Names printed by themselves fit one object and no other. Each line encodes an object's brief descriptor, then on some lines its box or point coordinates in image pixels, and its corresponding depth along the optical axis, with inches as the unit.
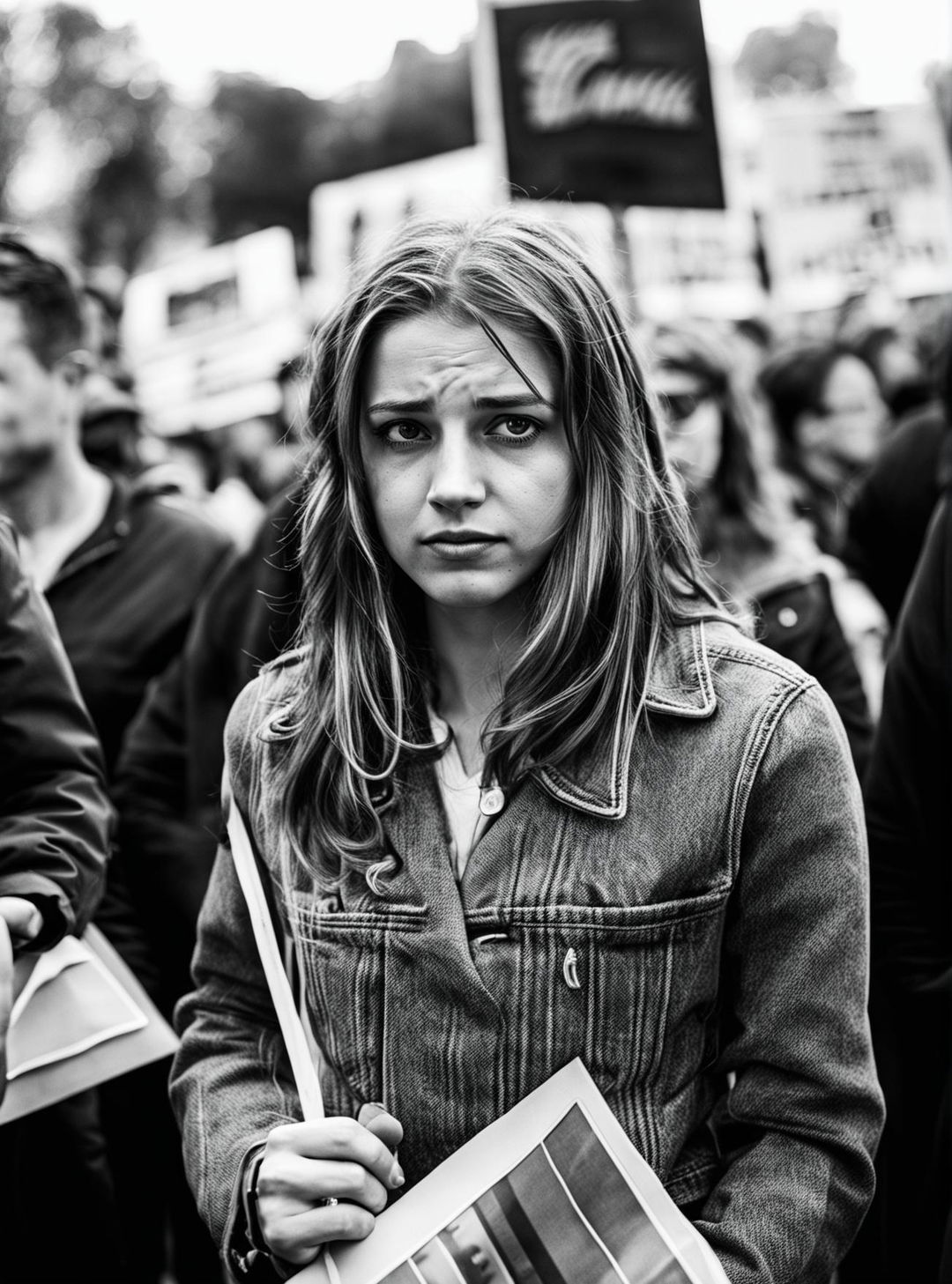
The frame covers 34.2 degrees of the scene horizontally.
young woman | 67.2
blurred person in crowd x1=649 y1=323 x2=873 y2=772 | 127.7
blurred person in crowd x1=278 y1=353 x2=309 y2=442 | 240.8
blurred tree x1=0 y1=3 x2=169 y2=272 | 1656.0
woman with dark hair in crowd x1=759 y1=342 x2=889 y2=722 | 215.2
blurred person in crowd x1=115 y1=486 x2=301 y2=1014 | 122.5
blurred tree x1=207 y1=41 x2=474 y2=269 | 1929.1
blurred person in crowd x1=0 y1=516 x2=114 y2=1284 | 83.8
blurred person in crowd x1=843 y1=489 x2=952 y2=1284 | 89.1
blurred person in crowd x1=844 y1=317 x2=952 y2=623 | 160.2
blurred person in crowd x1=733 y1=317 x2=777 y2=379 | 304.5
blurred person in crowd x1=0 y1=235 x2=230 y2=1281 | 131.6
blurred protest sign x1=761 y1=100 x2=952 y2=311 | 354.9
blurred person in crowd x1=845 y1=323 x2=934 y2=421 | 224.4
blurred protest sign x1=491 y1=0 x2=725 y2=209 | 238.4
